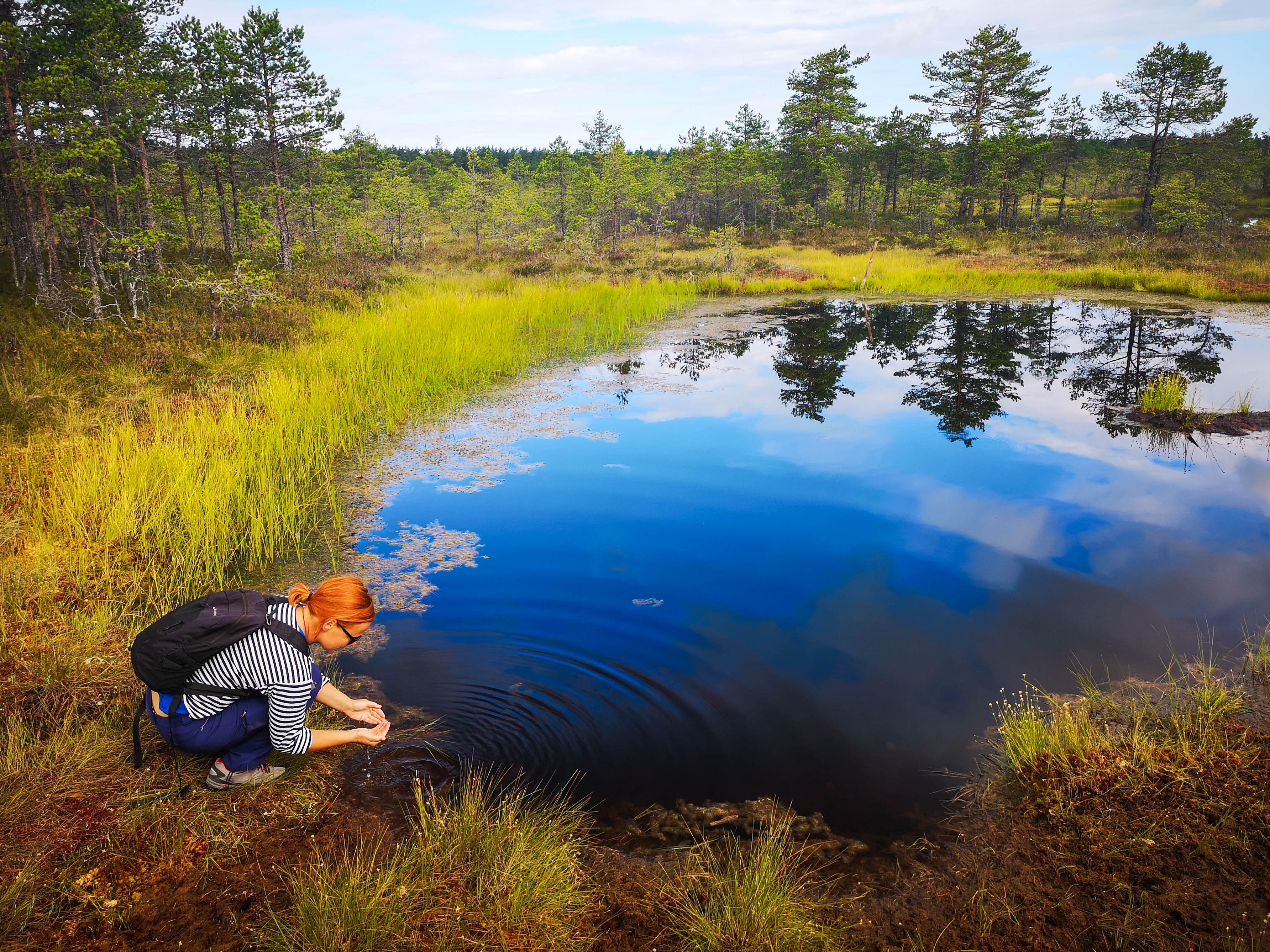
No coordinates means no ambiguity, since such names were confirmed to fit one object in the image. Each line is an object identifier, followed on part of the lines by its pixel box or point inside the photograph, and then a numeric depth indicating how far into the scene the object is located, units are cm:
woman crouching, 280
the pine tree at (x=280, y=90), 1942
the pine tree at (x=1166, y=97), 2917
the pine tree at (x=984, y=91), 3472
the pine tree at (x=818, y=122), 4112
